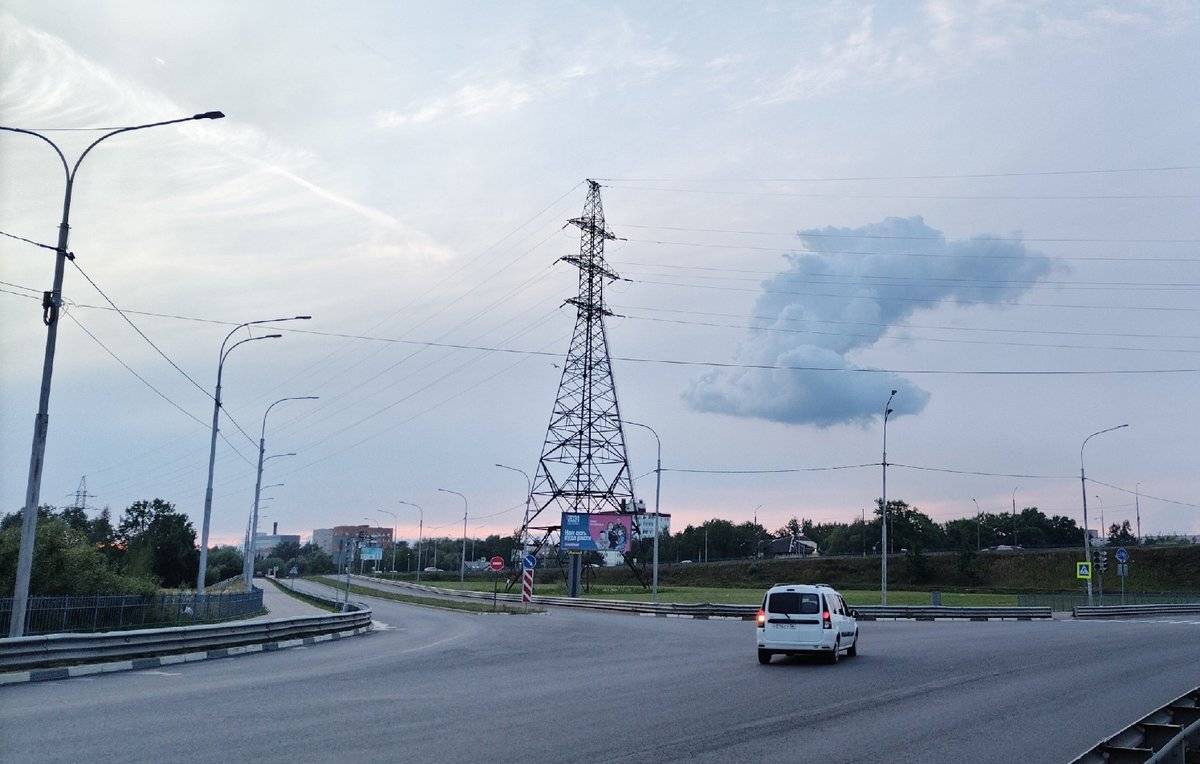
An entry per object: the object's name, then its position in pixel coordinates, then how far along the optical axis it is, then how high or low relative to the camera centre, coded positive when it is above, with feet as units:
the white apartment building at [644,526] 273.75 +5.22
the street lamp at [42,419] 62.13 +6.70
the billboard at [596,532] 262.26 +2.82
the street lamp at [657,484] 195.11 +12.11
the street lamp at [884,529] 170.49 +4.14
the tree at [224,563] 398.62 -17.03
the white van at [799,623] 72.38 -5.36
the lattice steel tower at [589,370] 234.58 +42.05
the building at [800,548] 627.21 +1.45
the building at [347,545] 170.11 -2.04
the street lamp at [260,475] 174.09 +9.79
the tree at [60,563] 114.01 -4.92
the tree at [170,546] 318.86 -5.97
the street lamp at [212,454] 122.11 +9.15
